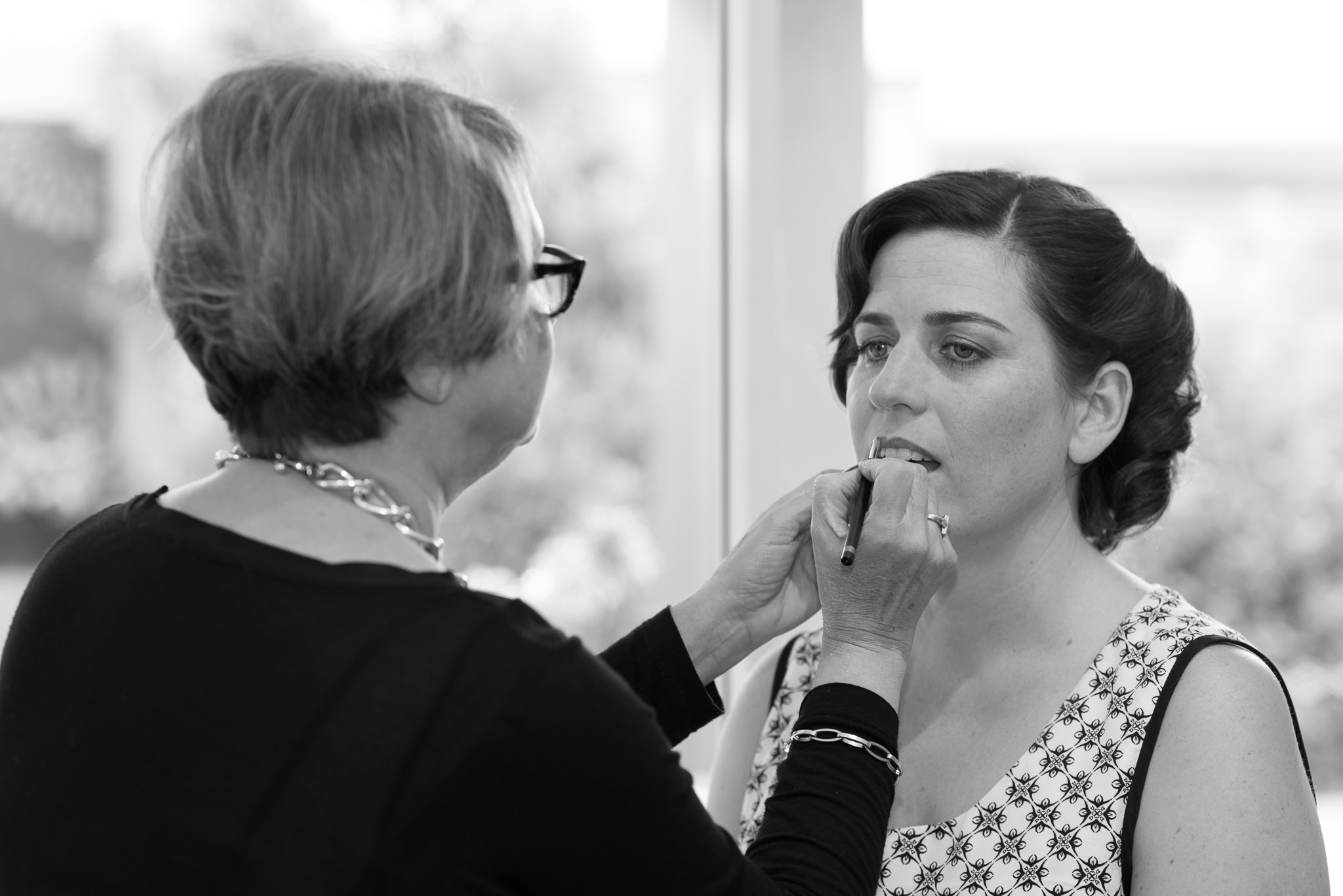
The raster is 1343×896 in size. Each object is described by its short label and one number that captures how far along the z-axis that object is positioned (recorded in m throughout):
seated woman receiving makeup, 2.41
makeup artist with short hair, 2.19
